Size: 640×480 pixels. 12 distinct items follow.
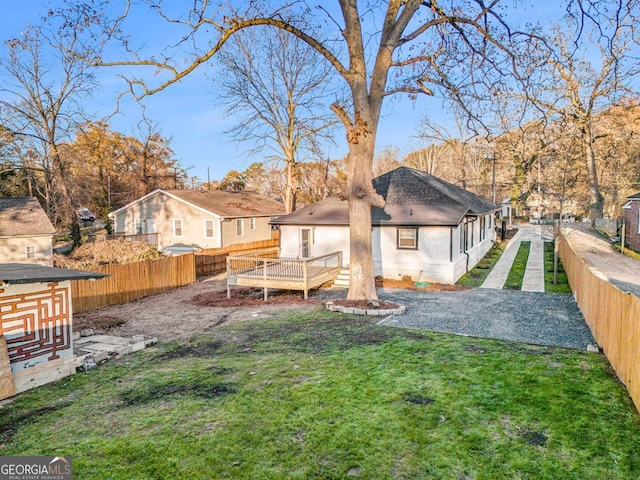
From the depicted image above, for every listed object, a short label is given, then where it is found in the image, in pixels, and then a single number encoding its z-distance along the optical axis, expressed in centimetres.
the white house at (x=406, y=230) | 1540
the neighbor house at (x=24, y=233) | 2111
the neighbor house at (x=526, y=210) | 4522
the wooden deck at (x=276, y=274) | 1300
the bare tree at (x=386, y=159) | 5479
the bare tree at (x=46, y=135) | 2295
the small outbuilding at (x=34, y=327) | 580
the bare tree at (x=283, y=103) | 2567
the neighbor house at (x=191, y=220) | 2661
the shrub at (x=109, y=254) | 1667
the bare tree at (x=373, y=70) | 1045
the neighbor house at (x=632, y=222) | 1997
